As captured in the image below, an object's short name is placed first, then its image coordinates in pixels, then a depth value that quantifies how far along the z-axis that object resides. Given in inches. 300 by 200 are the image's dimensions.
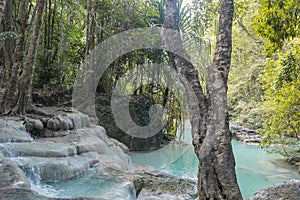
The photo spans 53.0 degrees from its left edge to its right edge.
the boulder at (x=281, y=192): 128.5
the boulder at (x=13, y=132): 175.5
